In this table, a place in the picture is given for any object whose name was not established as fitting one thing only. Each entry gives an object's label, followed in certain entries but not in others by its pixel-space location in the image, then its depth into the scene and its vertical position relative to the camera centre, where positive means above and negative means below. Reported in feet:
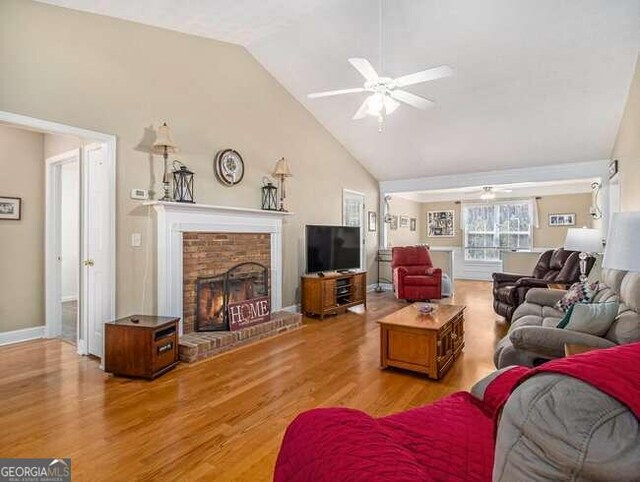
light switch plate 11.30 +0.08
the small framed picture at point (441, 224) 33.04 +1.63
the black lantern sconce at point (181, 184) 12.29 +2.04
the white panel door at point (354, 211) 22.13 +1.95
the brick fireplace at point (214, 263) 11.66 -0.79
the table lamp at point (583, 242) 12.66 -0.06
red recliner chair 20.40 -2.25
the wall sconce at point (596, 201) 20.59 +2.39
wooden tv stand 16.70 -2.52
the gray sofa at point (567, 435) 1.94 -1.13
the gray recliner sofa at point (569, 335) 6.68 -1.90
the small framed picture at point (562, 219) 27.14 +1.65
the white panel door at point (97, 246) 10.84 -0.10
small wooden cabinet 9.74 -2.97
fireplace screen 12.89 -2.27
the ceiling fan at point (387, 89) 8.63 +4.08
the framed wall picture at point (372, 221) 25.03 +1.48
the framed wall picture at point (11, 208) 12.86 +1.29
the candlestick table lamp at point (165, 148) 11.20 +3.11
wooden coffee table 9.68 -2.90
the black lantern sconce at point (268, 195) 15.99 +2.13
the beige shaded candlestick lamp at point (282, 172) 15.80 +3.12
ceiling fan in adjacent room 25.11 +3.57
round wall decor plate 13.91 +3.05
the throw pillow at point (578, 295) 9.88 -1.57
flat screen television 17.24 -0.33
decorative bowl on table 11.41 -2.23
